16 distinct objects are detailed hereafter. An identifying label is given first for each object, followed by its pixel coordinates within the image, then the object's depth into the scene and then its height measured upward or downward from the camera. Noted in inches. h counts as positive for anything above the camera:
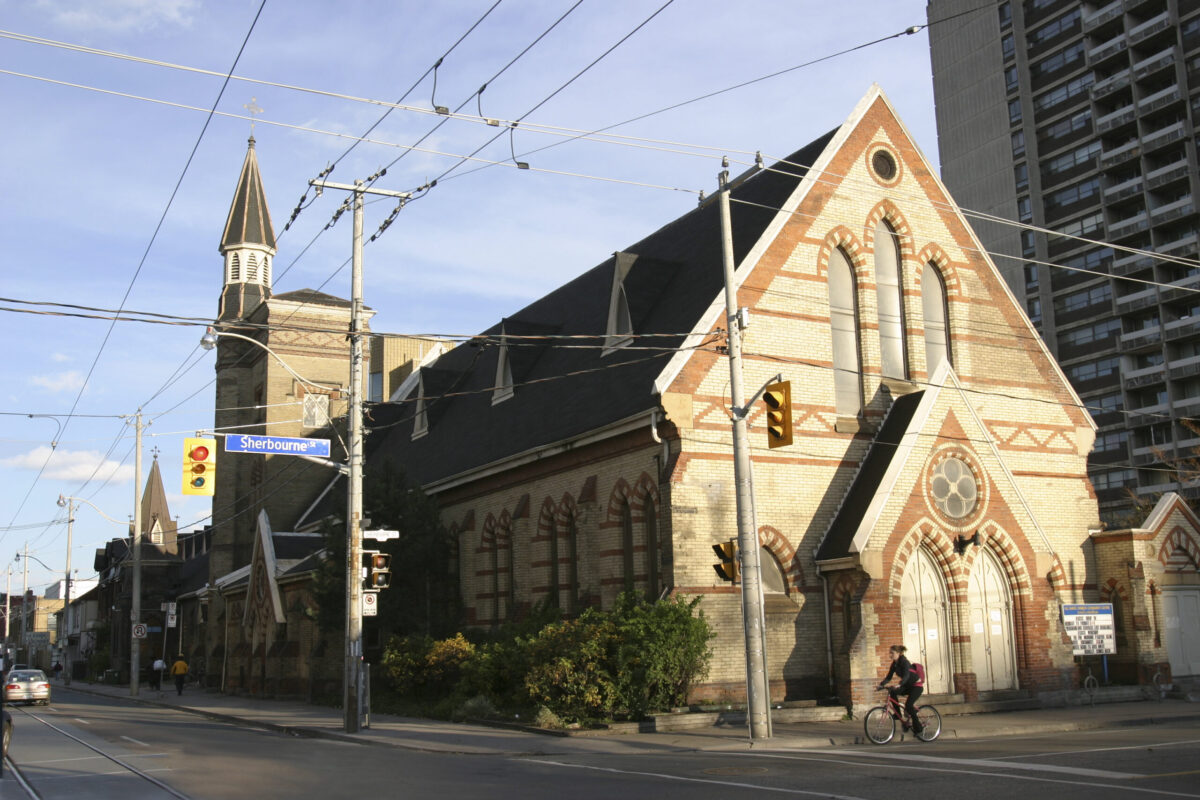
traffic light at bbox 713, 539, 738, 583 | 748.6 +27.8
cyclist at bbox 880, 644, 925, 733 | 715.4 -53.6
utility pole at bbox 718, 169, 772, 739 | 729.0 +40.7
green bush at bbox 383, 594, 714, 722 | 853.2 -40.7
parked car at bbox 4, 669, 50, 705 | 1478.8 -84.1
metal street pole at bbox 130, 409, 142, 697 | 1750.7 +101.3
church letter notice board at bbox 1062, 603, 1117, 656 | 941.2 -26.9
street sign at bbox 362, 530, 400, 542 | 915.8 +62.8
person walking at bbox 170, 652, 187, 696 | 1737.5 -81.8
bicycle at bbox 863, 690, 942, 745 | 709.3 -76.0
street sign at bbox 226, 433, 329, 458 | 869.2 +132.5
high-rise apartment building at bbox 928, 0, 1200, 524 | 2596.0 +999.5
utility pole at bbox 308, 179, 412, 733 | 888.3 +62.0
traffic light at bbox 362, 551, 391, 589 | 909.2 +34.3
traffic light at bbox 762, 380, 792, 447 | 731.4 +122.1
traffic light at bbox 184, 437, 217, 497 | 919.7 +122.4
